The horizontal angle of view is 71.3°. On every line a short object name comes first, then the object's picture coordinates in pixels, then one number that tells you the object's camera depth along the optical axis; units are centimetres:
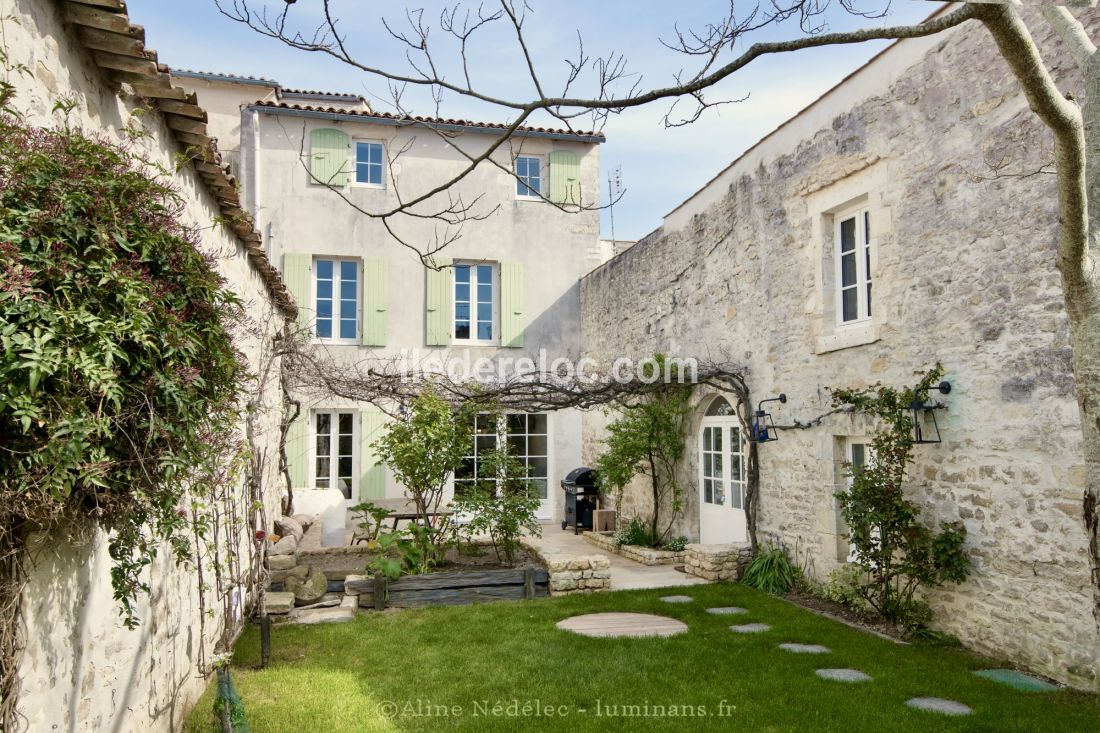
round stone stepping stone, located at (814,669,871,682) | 495
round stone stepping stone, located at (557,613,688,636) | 618
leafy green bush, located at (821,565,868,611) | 651
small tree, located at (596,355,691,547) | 971
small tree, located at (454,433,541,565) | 791
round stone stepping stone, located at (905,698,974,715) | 437
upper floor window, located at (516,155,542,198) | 1309
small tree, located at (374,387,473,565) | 781
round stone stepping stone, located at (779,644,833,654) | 556
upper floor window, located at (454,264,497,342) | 1272
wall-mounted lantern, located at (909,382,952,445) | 580
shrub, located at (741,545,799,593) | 749
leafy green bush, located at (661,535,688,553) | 939
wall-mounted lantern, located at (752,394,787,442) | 791
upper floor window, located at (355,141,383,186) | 1232
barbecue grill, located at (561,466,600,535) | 1164
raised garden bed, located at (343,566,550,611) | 710
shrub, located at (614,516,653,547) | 1002
